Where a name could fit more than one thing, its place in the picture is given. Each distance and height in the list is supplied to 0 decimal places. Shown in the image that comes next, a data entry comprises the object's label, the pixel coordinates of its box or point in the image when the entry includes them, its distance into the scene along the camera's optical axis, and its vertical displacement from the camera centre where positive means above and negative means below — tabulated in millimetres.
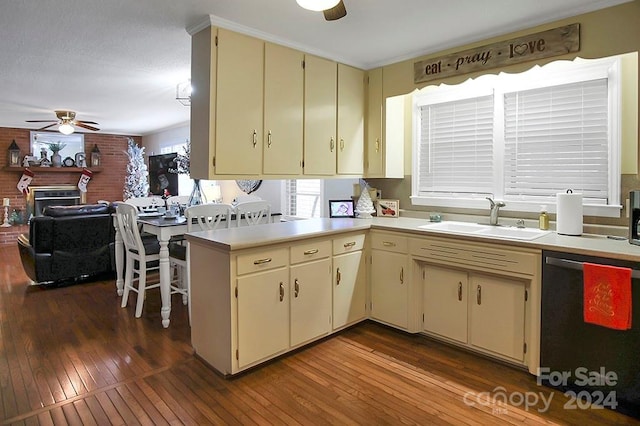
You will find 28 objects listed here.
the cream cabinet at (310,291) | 2795 -612
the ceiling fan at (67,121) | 6144 +1402
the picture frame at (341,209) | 3783 -1
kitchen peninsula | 2459 -536
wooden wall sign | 2585 +1141
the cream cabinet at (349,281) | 3117 -596
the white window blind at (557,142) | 2682 +497
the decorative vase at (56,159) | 8438 +1048
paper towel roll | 2588 -16
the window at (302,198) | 4875 +134
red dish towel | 2047 -459
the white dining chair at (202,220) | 3404 -104
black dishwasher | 2080 -772
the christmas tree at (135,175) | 9117 +788
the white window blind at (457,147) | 3275 +551
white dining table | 3408 -337
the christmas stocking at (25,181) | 8125 +559
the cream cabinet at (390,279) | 3129 -578
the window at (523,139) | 2664 +556
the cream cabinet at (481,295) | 2494 -604
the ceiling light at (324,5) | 1727 +914
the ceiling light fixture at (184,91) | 4490 +1414
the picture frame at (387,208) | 3762 +10
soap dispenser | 2846 -84
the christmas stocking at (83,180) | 8852 +637
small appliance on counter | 2305 -55
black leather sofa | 4547 -436
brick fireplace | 7980 +730
